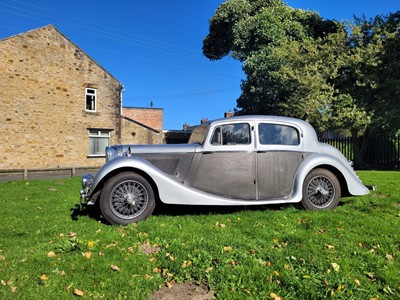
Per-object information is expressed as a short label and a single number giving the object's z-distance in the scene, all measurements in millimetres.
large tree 16078
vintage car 4980
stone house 18344
